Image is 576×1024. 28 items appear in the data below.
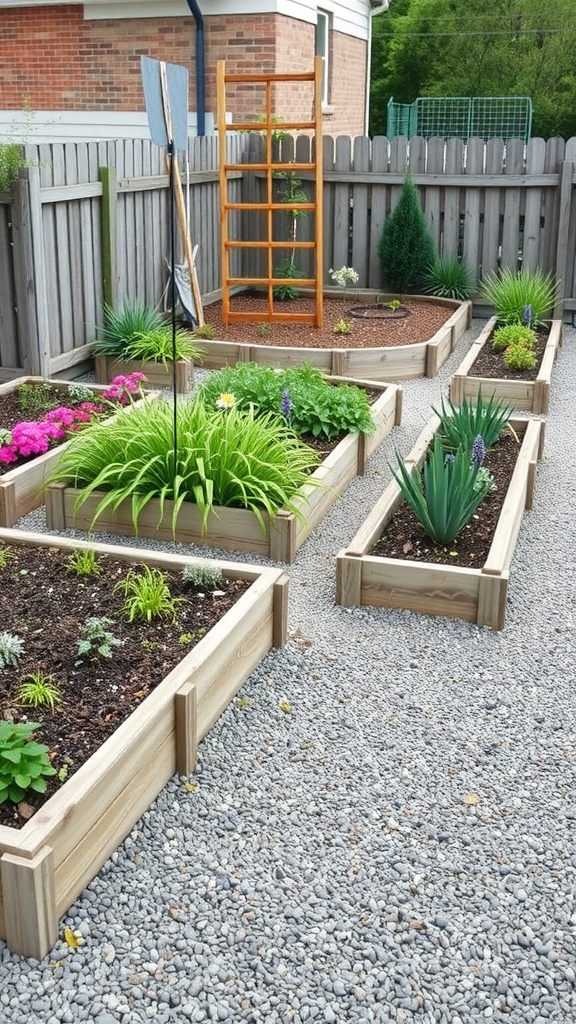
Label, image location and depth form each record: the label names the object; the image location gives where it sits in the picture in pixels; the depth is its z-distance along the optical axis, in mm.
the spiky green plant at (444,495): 4590
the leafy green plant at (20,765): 2762
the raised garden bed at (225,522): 4977
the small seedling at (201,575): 4043
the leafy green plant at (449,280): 10648
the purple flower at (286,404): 5703
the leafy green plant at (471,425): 5566
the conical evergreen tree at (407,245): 10383
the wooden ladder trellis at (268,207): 9297
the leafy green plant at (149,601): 3812
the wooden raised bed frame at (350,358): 8195
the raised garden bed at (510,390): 7469
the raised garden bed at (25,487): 5270
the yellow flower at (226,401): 5613
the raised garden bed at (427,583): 4320
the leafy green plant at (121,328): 8031
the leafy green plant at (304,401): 6051
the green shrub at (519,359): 7828
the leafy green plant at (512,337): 8289
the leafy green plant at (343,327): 9070
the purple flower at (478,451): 4754
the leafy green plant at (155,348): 7898
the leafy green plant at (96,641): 3477
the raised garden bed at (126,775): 2520
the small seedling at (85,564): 4152
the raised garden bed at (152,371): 7777
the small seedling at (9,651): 3488
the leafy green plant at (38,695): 3240
